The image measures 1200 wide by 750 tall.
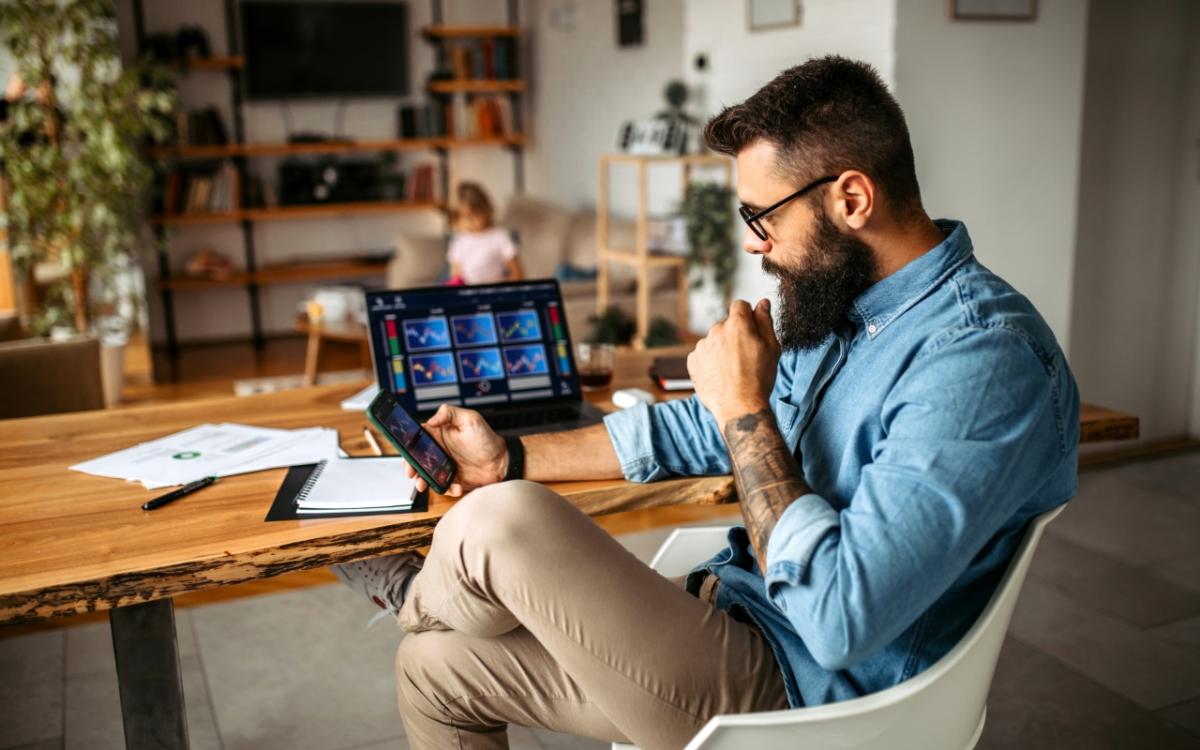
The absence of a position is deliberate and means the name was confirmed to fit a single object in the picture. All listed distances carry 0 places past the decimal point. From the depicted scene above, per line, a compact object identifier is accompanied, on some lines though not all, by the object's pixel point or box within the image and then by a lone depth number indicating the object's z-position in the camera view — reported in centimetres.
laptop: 184
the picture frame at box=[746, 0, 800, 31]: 387
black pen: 142
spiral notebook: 141
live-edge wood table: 122
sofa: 578
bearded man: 108
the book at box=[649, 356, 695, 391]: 200
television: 681
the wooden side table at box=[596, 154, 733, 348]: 475
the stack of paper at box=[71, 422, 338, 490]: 157
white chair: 110
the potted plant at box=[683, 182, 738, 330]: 453
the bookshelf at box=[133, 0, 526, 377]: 662
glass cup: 205
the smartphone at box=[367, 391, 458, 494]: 140
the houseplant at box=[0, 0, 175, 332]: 489
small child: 550
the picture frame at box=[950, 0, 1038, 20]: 341
